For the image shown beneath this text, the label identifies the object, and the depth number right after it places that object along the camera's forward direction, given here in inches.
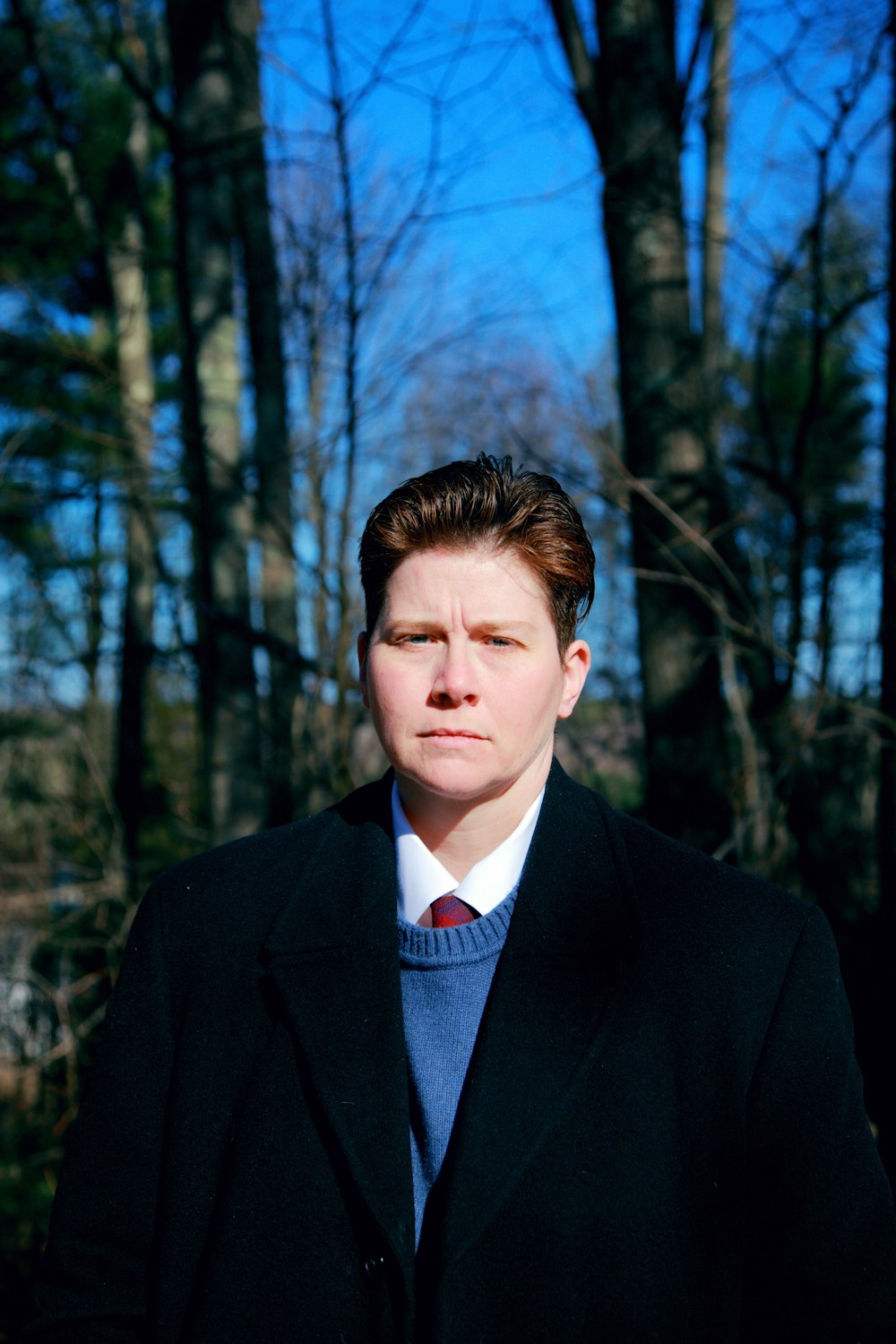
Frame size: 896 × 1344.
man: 59.4
